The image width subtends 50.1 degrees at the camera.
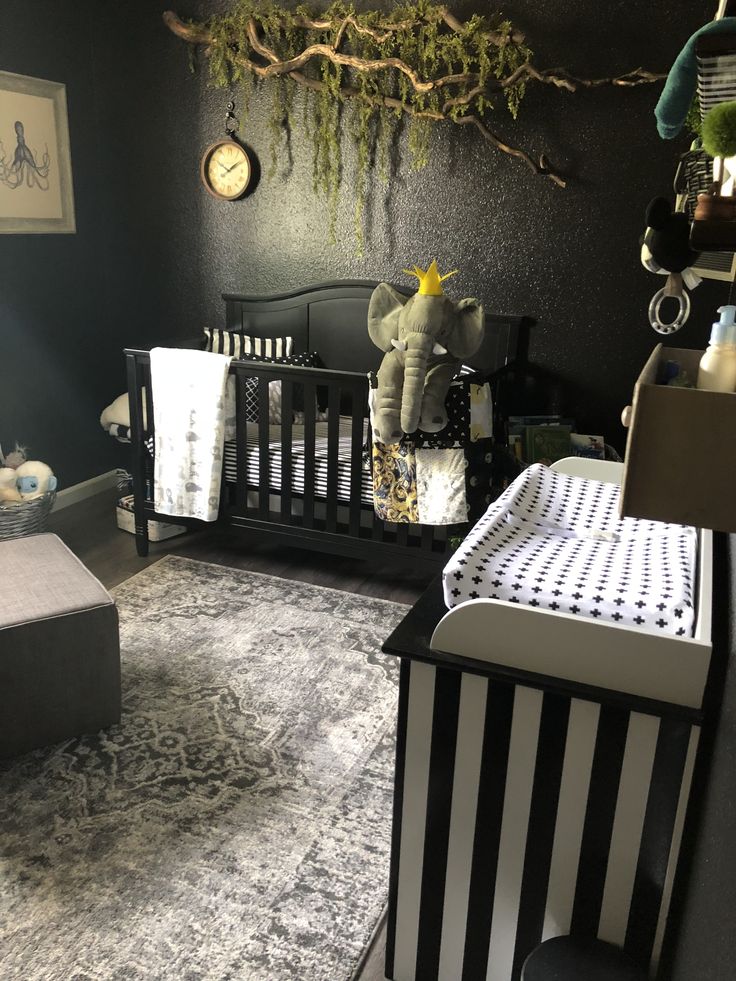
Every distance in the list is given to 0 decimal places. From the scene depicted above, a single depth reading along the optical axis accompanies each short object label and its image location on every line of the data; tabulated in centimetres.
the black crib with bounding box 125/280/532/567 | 296
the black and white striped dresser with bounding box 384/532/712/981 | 111
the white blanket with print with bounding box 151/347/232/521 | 302
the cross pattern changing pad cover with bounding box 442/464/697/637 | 114
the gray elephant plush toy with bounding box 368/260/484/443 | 258
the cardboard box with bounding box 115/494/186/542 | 345
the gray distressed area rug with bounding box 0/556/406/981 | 152
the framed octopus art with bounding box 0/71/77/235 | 323
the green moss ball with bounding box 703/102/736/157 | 77
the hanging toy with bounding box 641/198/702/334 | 92
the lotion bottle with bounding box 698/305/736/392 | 87
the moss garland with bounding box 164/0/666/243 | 305
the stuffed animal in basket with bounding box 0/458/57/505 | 316
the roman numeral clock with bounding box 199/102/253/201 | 364
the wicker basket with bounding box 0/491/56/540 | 313
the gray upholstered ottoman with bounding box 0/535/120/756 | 194
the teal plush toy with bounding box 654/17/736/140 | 92
